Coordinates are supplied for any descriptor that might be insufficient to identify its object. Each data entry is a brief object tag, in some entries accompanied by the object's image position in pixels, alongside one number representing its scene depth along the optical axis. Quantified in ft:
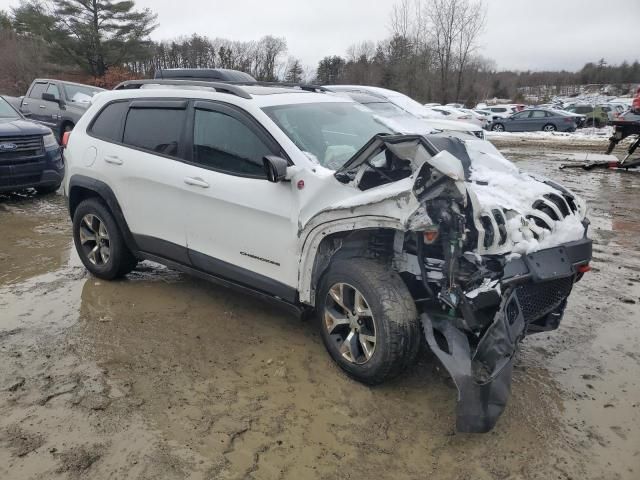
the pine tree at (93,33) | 138.92
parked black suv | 26.45
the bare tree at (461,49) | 131.13
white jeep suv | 9.57
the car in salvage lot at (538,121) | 86.48
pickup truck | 40.97
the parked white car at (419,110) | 34.74
